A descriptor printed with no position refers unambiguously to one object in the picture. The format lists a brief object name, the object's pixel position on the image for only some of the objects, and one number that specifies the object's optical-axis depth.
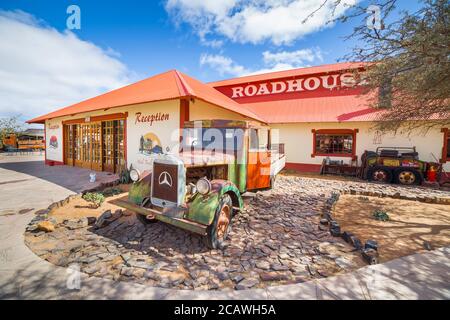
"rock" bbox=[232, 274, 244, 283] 2.61
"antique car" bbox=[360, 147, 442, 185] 8.78
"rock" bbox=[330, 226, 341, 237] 3.83
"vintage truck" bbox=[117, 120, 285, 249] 3.27
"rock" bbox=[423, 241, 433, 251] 3.43
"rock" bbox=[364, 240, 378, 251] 3.18
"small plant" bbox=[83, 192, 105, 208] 5.60
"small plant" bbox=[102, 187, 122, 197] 6.47
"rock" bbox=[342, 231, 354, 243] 3.61
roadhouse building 7.81
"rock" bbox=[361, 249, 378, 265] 2.94
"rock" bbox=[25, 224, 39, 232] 3.78
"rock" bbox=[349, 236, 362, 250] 3.34
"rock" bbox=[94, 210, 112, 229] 4.11
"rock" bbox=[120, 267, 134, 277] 2.66
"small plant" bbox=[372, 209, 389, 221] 4.81
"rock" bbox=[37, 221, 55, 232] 3.80
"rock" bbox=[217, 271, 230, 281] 2.66
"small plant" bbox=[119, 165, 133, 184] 8.02
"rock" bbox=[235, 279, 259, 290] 2.48
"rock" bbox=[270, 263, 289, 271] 2.84
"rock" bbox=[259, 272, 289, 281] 2.63
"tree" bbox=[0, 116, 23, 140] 24.68
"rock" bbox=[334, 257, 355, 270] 2.87
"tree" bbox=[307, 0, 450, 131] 3.43
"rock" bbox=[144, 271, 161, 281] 2.60
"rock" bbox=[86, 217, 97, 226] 4.30
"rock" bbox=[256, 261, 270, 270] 2.90
